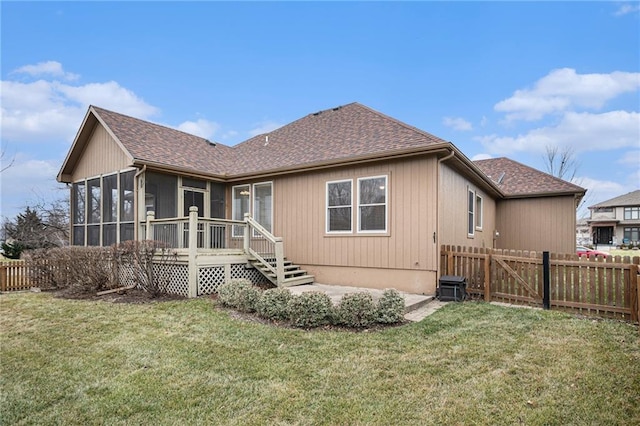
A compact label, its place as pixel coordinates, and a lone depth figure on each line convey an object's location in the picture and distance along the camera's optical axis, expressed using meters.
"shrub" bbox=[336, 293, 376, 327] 5.57
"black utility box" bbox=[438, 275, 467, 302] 7.38
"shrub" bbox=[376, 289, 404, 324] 5.65
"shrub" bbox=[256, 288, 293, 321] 5.97
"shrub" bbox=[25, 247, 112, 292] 8.88
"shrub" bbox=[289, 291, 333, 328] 5.63
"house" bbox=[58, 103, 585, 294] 8.30
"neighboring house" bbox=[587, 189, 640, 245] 42.19
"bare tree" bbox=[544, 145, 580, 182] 31.77
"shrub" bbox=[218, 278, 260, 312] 6.56
